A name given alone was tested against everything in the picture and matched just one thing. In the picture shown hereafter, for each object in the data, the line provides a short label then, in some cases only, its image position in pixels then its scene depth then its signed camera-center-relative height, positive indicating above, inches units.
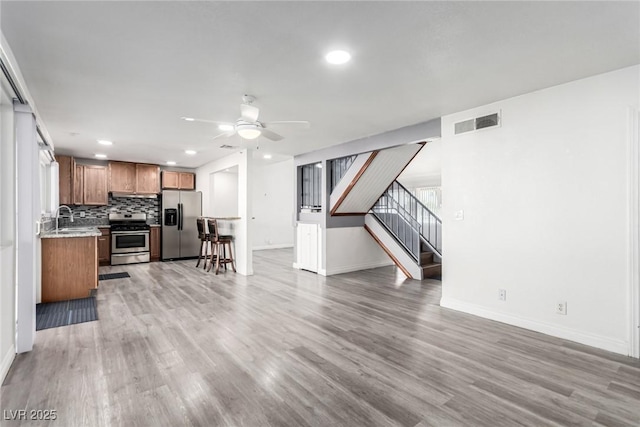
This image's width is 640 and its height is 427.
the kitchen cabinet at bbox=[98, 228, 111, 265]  288.4 -30.7
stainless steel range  287.0 -24.4
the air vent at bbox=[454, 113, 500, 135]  142.0 +41.0
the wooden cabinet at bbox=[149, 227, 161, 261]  309.4 -29.4
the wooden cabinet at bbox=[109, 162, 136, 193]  300.0 +34.8
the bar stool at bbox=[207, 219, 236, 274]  252.1 -23.3
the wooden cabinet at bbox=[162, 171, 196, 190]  330.6 +34.9
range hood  310.4 +18.3
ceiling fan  127.0 +37.7
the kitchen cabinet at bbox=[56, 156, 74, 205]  270.5 +29.9
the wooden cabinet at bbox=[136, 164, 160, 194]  311.7 +34.1
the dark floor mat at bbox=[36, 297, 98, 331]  142.0 -47.7
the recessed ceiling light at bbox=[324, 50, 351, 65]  96.7 +48.3
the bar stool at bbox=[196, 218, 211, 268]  266.9 -16.2
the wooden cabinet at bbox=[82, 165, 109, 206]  287.9 +25.9
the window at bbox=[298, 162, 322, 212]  271.1 +22.8
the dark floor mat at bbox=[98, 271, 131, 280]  237.3 -46.6
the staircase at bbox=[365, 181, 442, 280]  242.2 -15.3
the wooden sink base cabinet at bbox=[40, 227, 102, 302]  175.2 -28.4
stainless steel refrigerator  311.3 -9.3
